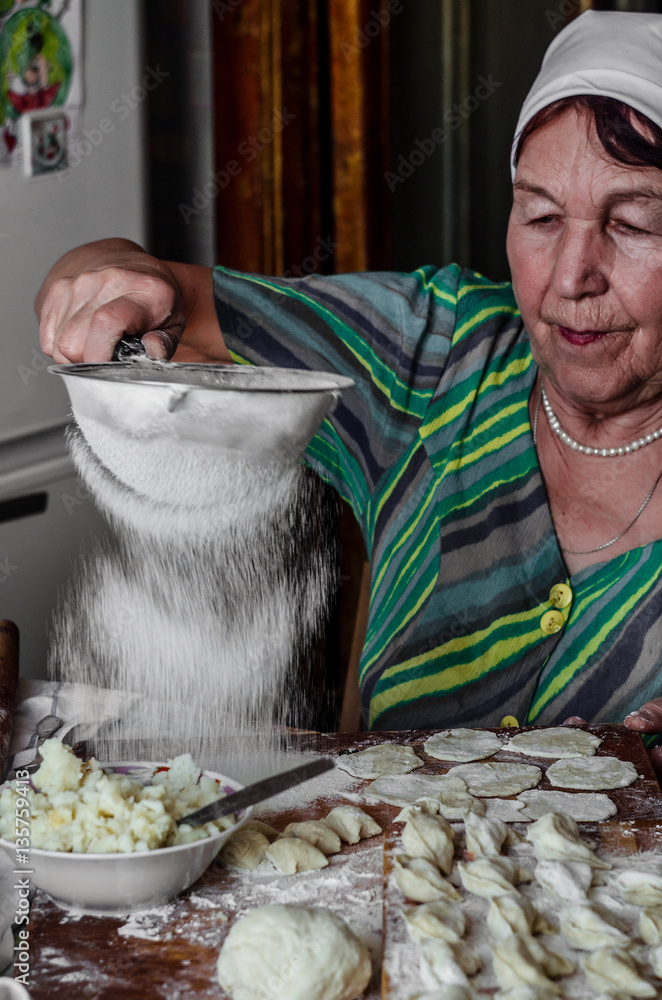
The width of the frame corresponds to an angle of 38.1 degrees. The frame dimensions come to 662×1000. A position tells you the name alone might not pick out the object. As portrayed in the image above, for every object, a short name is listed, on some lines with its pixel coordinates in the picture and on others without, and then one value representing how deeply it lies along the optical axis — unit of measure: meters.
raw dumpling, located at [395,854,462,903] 0.85
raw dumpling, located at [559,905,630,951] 0.79
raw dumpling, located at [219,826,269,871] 0.95
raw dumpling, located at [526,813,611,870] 0.92
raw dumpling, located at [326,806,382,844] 1.01
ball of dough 0.75
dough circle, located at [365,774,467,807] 1.07
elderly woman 1.26
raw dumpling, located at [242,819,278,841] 1.01
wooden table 0.79
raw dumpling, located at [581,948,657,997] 0.74
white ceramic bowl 0.83
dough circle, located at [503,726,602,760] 1.17
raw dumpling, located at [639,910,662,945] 0.80
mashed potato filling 0.84
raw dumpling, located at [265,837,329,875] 0.94
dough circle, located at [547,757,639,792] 1.08
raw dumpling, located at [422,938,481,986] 0.75
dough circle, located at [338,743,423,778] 1.13
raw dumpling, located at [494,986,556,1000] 0.72
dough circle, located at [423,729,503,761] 1.18
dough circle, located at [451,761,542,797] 1.08
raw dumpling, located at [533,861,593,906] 0.86
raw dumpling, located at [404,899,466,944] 0.79
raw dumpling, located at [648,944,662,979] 0.76
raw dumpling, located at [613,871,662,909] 0.86
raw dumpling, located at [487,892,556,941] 0.80
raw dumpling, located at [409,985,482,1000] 0.72
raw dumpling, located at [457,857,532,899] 0.86
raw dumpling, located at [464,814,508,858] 0.92
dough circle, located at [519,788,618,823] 1.02
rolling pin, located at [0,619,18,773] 1.16
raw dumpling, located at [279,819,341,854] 0.98
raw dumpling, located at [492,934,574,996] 0.74
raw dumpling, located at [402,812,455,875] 0.91
